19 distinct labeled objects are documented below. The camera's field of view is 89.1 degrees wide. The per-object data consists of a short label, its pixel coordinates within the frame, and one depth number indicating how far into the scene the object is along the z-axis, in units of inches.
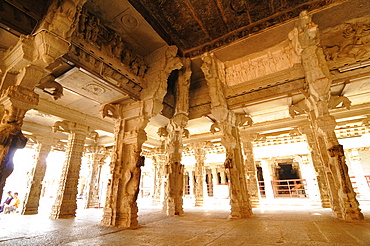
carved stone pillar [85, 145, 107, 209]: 444.8
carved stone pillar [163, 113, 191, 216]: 256.4
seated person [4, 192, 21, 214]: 339.3
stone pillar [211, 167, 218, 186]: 796.6
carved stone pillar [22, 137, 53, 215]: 314.2
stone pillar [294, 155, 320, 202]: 417.7
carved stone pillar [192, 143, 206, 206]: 432.8
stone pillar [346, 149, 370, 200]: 492.9
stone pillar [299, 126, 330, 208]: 333.3
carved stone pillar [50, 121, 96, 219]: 265.4
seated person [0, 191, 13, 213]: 350.2
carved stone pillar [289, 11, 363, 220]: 193.0
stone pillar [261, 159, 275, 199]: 509.0
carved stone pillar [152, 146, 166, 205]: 477.1
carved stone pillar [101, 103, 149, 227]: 184.7
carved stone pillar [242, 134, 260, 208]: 383.6
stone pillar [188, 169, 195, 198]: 739.0
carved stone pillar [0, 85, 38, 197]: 106.6
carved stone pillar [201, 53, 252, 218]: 238.5
